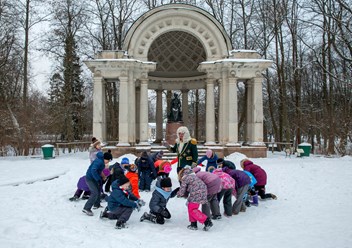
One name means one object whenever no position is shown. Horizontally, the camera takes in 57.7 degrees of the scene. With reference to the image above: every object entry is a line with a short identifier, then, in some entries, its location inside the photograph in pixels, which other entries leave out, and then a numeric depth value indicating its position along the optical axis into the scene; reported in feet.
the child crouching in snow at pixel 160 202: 19.24
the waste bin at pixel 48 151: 51.98
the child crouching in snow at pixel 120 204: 18.35
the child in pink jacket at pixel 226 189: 21.04
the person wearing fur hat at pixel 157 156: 30.28
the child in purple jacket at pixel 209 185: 19.39
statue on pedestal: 61.82
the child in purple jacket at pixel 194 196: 18.19
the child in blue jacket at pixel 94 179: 20.58
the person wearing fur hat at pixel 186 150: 26.40
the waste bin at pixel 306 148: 54.19
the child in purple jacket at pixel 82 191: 24.06
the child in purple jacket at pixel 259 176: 25.00
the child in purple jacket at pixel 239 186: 21.94
